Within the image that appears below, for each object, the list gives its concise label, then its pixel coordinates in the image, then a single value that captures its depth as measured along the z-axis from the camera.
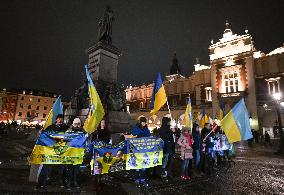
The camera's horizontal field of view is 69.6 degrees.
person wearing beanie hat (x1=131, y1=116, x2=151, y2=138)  6.85
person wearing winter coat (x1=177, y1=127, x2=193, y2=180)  7.07
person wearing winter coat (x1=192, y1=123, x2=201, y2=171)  7.76
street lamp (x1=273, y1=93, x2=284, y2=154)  15.88
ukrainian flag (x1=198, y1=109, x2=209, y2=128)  13.05
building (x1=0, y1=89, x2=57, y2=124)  74.44
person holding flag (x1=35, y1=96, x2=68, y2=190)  5.39
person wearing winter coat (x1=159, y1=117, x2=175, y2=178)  7.13
